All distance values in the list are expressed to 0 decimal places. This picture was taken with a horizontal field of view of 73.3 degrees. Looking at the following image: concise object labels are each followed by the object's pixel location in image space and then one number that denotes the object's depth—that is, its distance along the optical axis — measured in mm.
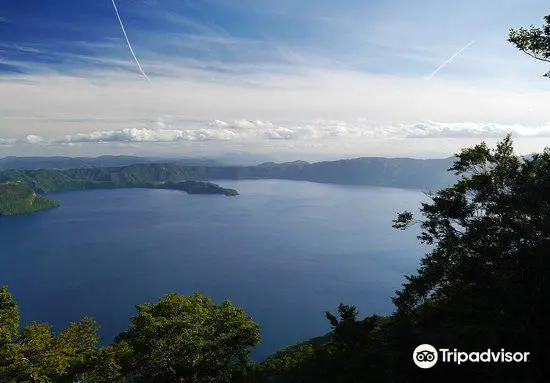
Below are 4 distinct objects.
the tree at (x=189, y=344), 35781
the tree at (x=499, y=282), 17219
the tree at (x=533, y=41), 21203
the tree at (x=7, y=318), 31047
